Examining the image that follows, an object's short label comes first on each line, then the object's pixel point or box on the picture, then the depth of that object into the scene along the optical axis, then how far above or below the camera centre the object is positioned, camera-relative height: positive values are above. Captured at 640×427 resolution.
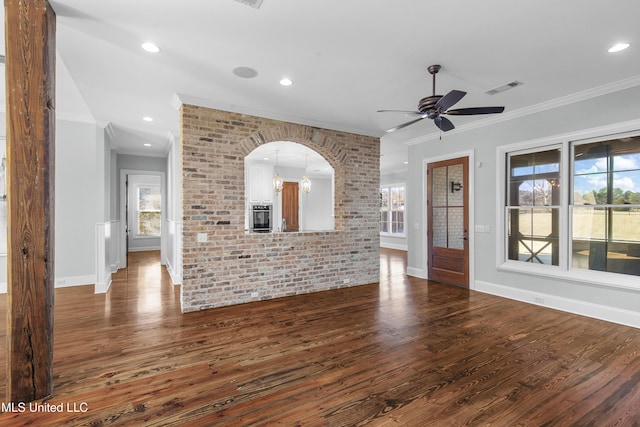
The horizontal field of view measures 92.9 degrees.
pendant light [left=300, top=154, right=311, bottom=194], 8.36 +0.79
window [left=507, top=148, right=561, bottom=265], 4.23 +0.09
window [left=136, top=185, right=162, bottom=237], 10.35 +0.07
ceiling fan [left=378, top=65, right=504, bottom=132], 2.78 +1.02
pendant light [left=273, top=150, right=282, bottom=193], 8.20 +0.81
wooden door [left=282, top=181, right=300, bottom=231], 10.21 +0.27
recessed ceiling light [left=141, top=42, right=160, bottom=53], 2.71 +1.51
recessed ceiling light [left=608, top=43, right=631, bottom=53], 2.73 +1.51
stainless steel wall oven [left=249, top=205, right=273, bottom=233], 8.61 -0.13
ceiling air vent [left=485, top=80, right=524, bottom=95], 3.54 +1.50
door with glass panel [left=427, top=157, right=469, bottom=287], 5.25 -0.16
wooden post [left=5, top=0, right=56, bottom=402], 1.95 +0.11
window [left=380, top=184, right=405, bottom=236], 10.87 +0.13
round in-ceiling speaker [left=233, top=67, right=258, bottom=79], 3.20 +1.52
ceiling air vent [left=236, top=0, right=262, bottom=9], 2.13 +1.49
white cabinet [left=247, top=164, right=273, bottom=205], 8.83 +0.85
